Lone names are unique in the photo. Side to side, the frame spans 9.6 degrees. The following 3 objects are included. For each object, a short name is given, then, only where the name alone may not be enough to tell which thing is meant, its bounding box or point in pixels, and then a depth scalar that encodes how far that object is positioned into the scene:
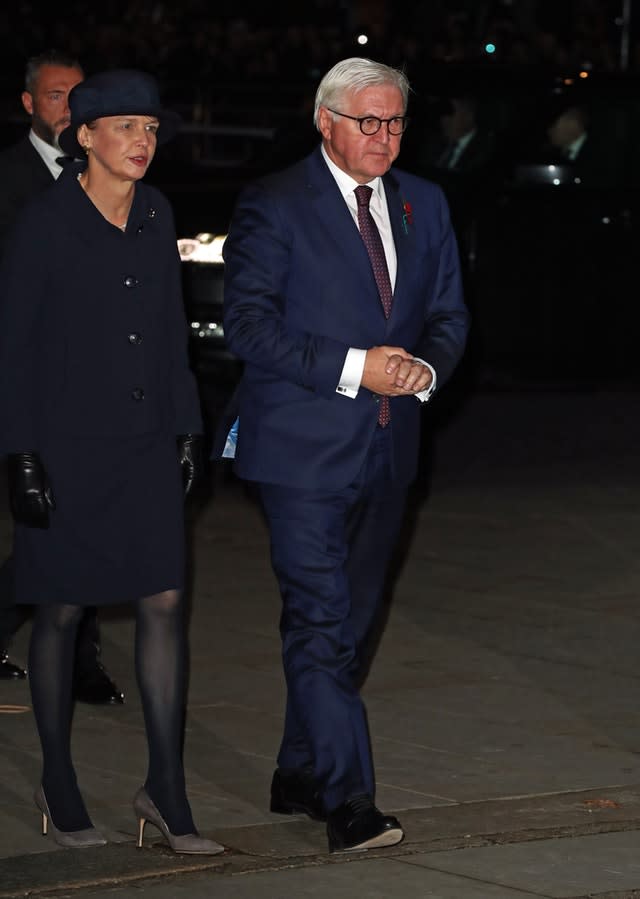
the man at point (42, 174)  11.88
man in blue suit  9.29
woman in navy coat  9.14
